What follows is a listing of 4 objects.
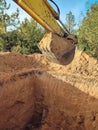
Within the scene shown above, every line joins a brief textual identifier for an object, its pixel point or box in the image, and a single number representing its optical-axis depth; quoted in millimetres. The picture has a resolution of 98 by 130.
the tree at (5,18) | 23408
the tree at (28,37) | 22812
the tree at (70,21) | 44403
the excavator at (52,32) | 5277
